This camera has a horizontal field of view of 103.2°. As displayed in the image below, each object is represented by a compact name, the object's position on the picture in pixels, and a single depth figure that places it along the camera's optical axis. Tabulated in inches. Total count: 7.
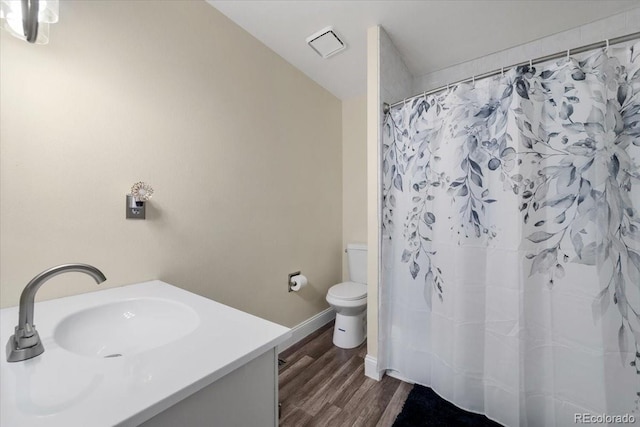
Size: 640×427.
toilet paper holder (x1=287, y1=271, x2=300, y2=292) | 78.7
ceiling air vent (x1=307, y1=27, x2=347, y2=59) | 67.2
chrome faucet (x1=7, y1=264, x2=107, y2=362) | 23.3
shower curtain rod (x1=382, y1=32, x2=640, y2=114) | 40.1
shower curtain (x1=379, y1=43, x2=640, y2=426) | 40.3
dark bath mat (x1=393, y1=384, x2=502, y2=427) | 49.9
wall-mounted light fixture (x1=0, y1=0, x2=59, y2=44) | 27.6
